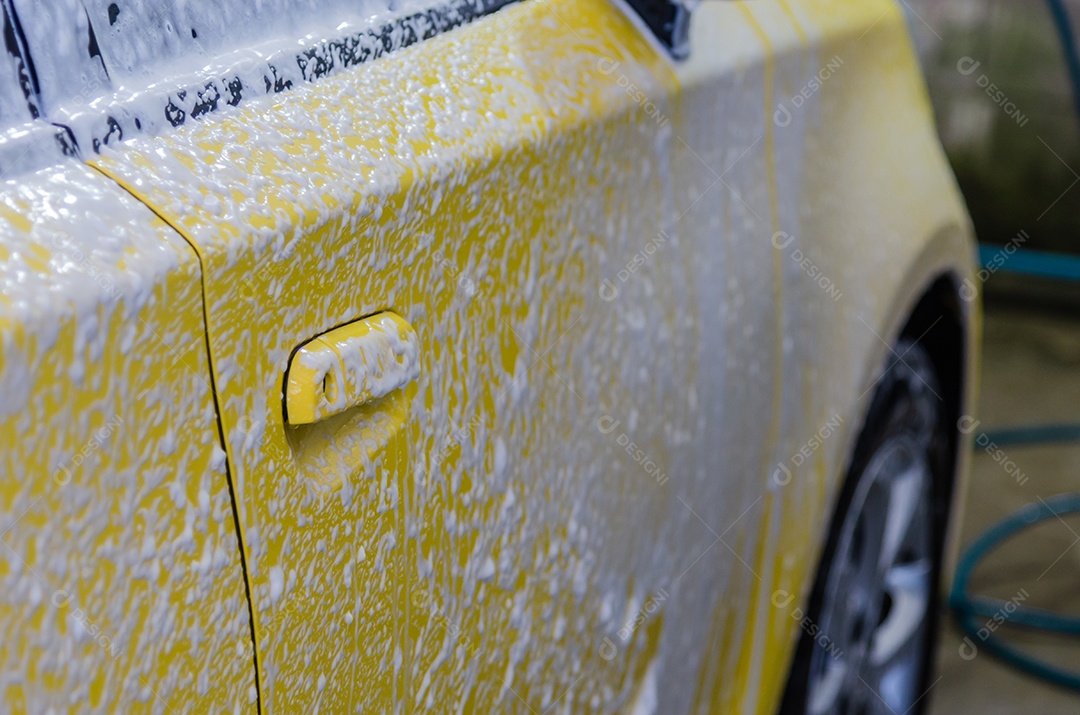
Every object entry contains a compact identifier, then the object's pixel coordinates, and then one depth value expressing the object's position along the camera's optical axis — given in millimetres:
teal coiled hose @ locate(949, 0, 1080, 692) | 5772
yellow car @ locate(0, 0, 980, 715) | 2112
